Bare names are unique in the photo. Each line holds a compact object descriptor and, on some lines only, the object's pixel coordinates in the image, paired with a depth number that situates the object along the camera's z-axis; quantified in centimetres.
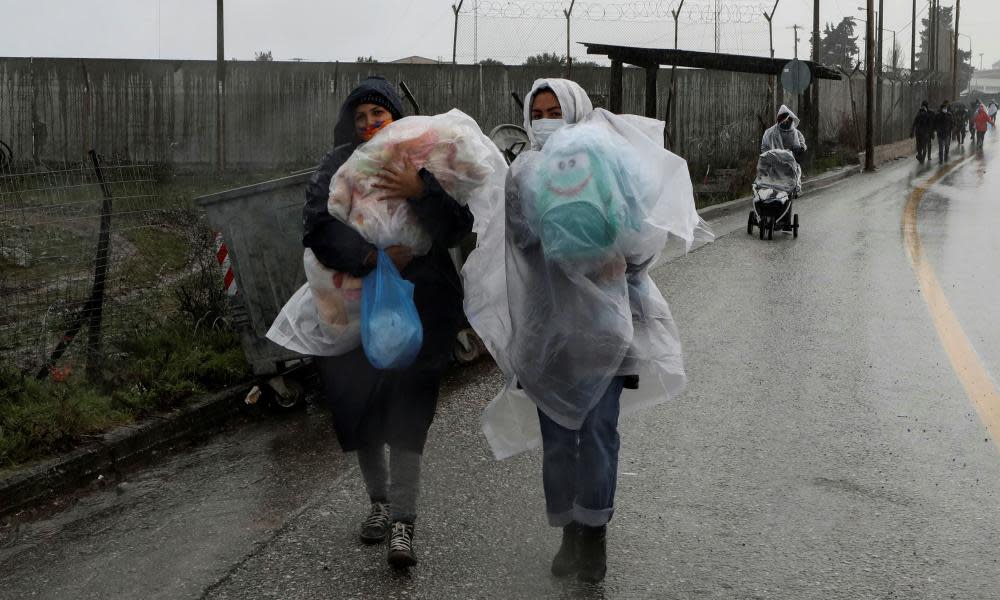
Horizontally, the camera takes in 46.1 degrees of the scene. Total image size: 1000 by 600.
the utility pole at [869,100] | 3070
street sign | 2353
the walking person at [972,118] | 5098
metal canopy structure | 1989
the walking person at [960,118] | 4909
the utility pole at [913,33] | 7200
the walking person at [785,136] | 1611
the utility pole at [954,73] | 7038
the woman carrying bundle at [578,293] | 390
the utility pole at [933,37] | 7107
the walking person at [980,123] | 4425
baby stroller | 1499
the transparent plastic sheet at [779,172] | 1521
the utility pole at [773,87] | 2606
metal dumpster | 699
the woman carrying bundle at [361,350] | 430
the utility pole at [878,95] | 4112
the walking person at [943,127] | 3406
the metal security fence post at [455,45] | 2057
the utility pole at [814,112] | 2786
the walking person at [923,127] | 3391
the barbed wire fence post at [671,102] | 2325
